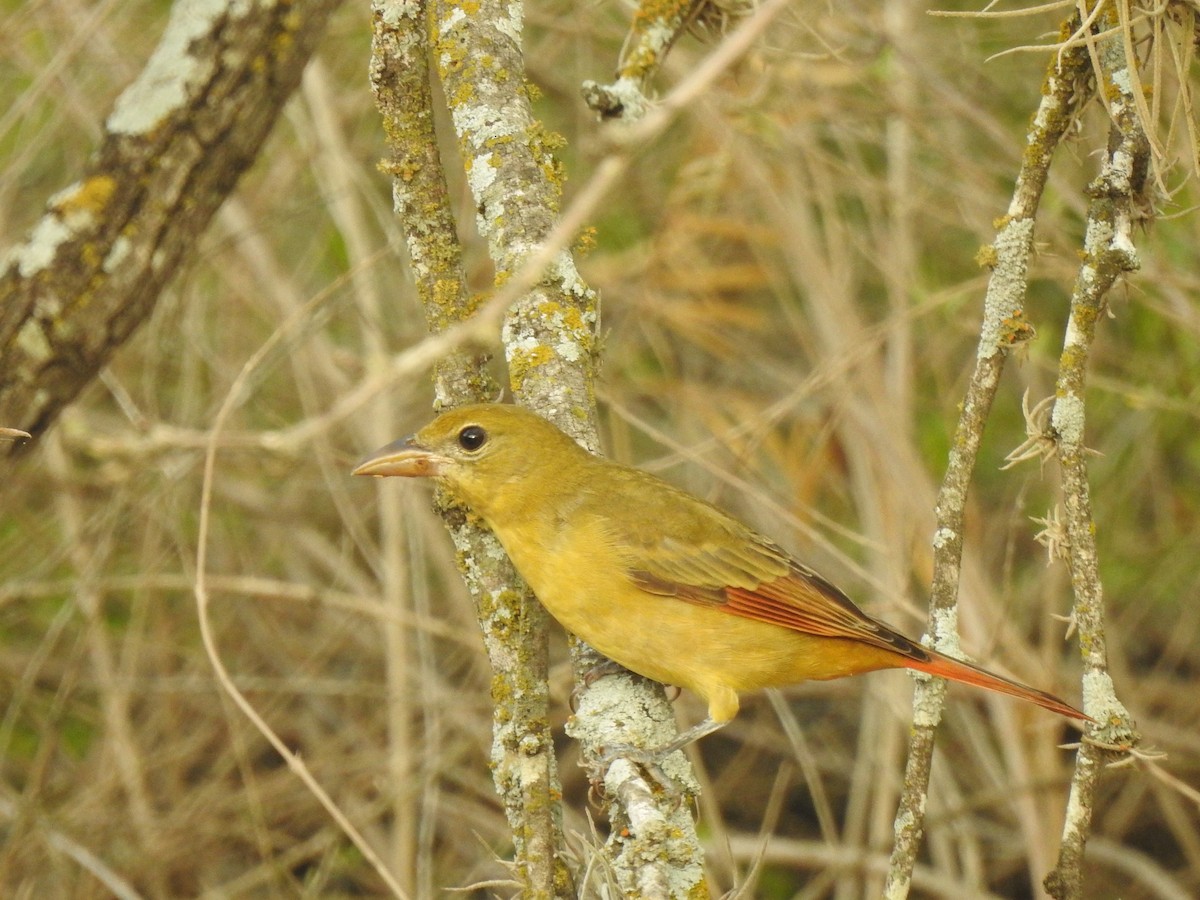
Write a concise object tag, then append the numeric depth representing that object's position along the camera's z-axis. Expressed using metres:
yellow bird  6.56
